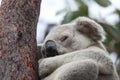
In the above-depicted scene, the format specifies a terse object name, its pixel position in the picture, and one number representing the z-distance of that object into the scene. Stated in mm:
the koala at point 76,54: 6434
